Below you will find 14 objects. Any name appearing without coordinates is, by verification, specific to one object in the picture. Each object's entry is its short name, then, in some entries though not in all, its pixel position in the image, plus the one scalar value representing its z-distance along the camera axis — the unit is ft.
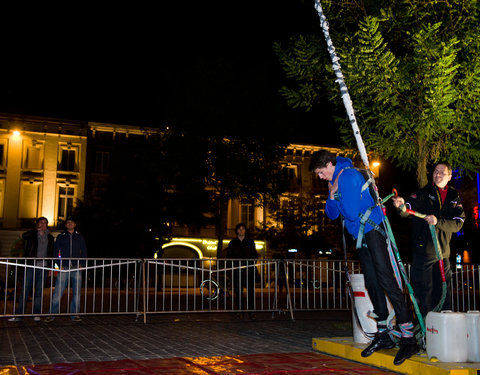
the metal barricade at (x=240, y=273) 38.50
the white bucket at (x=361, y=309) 21.46
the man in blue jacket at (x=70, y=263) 36.37
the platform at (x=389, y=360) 15.67
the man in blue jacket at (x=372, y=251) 18.29
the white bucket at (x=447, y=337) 16.67
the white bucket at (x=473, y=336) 17.35
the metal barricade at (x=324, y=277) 40.86
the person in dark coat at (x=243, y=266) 39.06
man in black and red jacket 20.79
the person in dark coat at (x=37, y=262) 36.11
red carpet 17.51
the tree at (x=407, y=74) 25.93
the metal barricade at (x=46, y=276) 35.53
